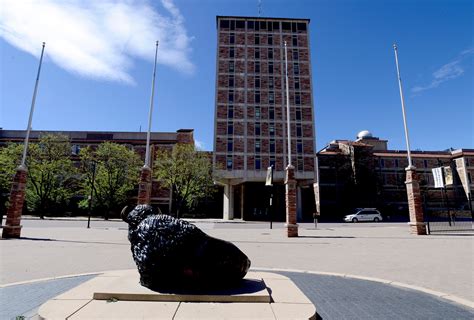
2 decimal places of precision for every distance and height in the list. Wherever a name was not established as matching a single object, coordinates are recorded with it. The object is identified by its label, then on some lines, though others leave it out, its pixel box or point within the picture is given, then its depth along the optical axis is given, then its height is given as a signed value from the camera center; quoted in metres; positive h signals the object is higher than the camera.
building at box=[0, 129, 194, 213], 48.16 +12.27
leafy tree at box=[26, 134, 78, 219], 39.75 +5.30
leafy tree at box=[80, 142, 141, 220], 41.91 +5.32
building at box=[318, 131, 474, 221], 50.53 +6.31
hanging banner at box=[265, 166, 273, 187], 18.33 +2.23
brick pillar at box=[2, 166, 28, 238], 14.28 +0.04
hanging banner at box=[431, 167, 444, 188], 18.86 +2.38
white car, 39.84 -0.65
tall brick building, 41.69 +15.43
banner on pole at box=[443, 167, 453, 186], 18.28 +2.45
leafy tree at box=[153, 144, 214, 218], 36.31 +5.06
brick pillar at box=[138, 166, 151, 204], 15.58 +1.28
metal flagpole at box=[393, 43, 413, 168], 17.48 +6.40
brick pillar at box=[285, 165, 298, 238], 15.59 +0.48
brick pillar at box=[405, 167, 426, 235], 16.45 +0.53
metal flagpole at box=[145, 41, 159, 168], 16.32 +6.30
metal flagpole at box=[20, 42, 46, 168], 15.07 +5.40
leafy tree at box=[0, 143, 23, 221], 38.31 +5.99
